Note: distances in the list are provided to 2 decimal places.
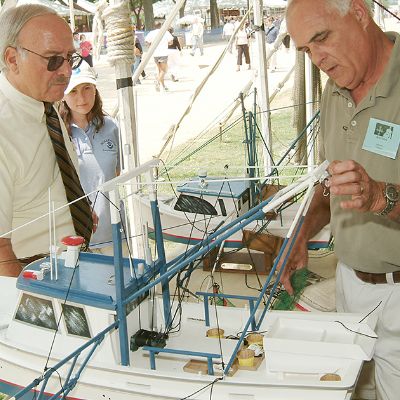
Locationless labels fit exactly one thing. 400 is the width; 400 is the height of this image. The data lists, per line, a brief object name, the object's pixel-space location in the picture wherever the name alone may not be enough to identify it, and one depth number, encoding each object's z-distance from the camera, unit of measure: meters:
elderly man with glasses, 2.54
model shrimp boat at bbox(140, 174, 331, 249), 4.85
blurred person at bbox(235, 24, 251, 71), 18.00
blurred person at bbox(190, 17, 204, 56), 22.20
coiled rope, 3.53
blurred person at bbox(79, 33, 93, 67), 9.41
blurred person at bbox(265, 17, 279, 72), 17.50
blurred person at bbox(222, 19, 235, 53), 23.84
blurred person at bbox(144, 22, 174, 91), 14.96
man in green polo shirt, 2.25
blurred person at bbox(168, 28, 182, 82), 17.57
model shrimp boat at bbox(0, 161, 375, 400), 2.21
